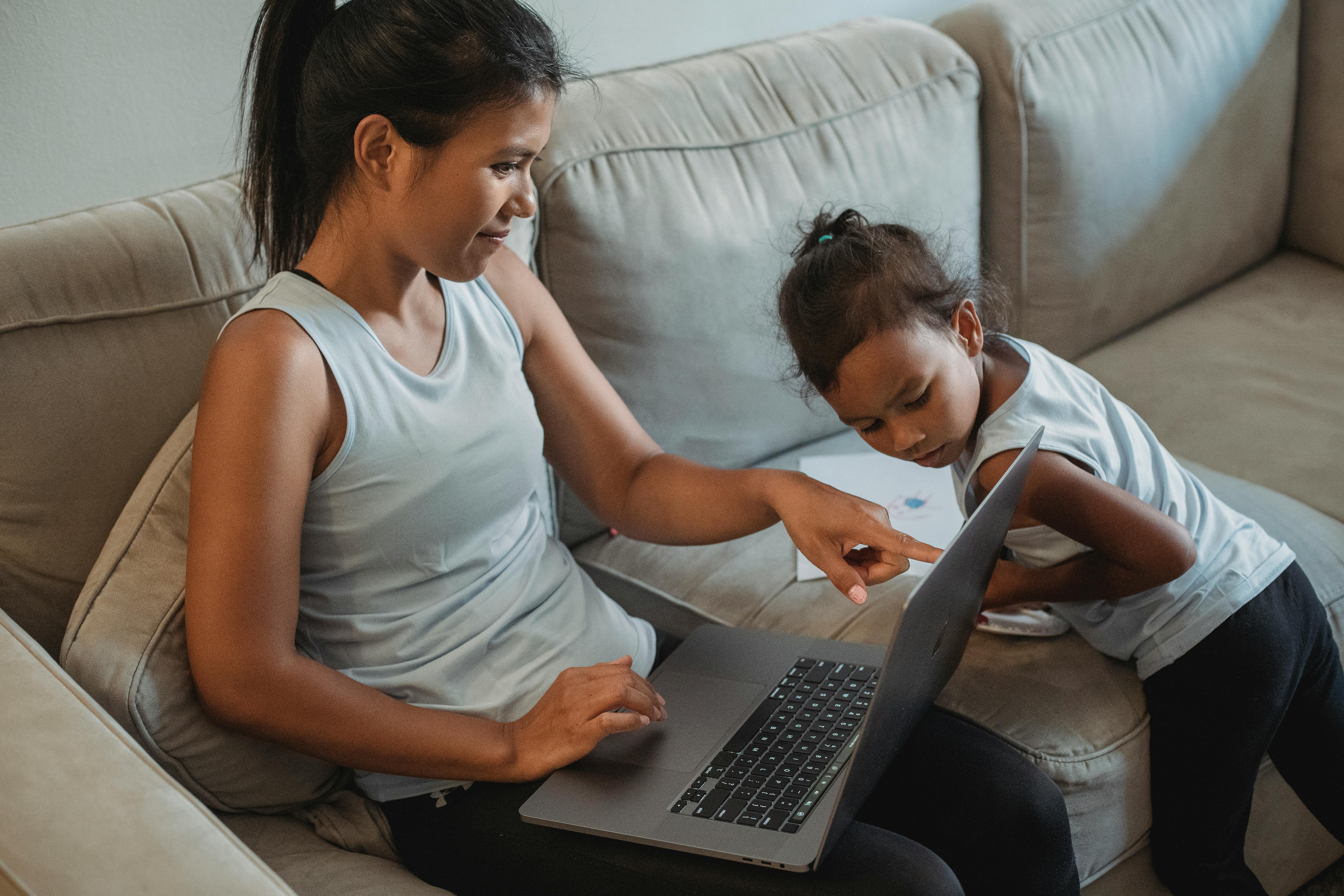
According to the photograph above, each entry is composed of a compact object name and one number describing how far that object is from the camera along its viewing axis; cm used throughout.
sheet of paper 149
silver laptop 88
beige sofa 97
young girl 111
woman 96
